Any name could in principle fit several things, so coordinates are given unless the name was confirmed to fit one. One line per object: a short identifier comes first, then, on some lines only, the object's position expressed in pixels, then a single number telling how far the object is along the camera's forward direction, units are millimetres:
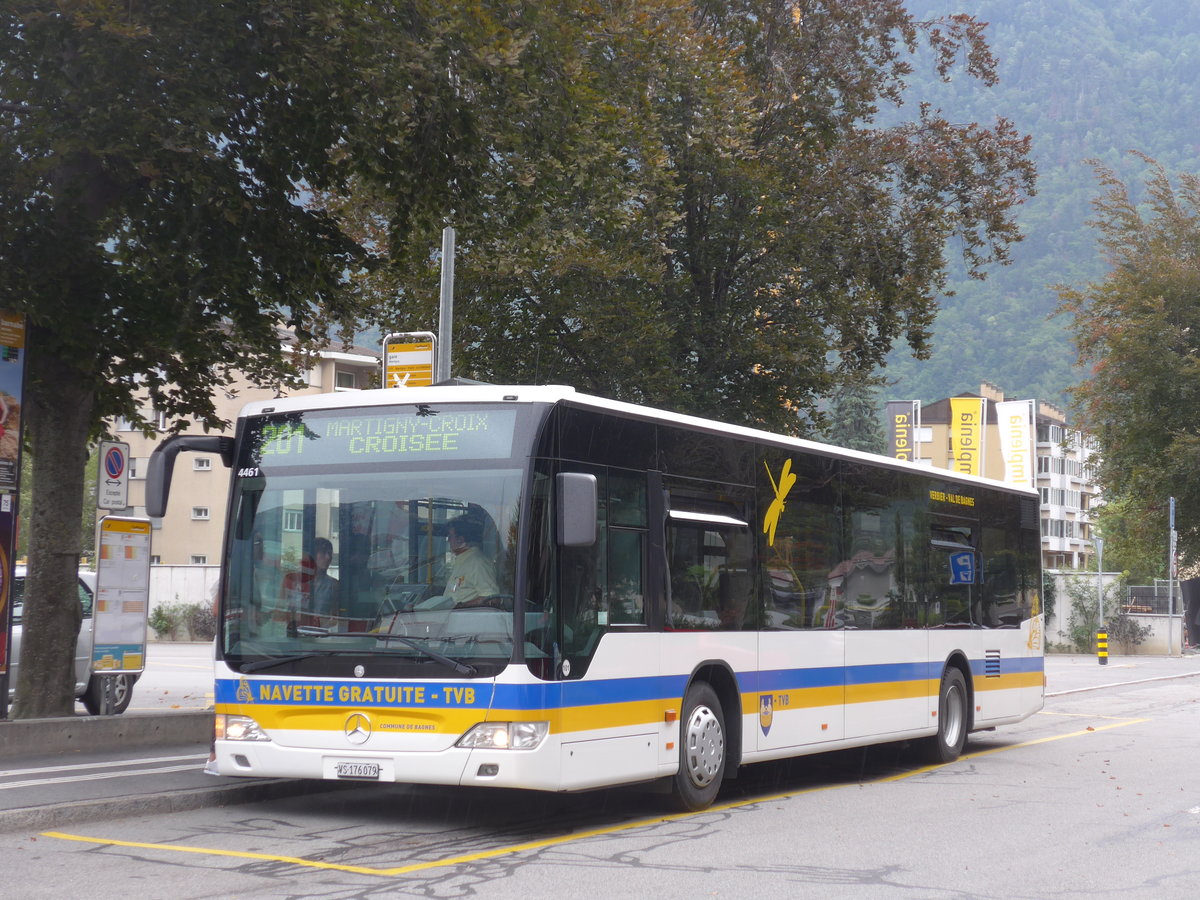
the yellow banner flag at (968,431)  50281
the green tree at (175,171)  12078
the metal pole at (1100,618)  40691
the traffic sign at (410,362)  16531
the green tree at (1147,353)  43406
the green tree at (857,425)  89188
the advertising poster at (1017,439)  50094
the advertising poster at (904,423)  54531
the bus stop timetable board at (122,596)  14234
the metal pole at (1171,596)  40812
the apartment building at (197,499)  70981
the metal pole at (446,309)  19203
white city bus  9484
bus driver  9523
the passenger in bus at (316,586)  9922
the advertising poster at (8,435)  12914
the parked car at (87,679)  17359
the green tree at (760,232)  21875
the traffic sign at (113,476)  14094
